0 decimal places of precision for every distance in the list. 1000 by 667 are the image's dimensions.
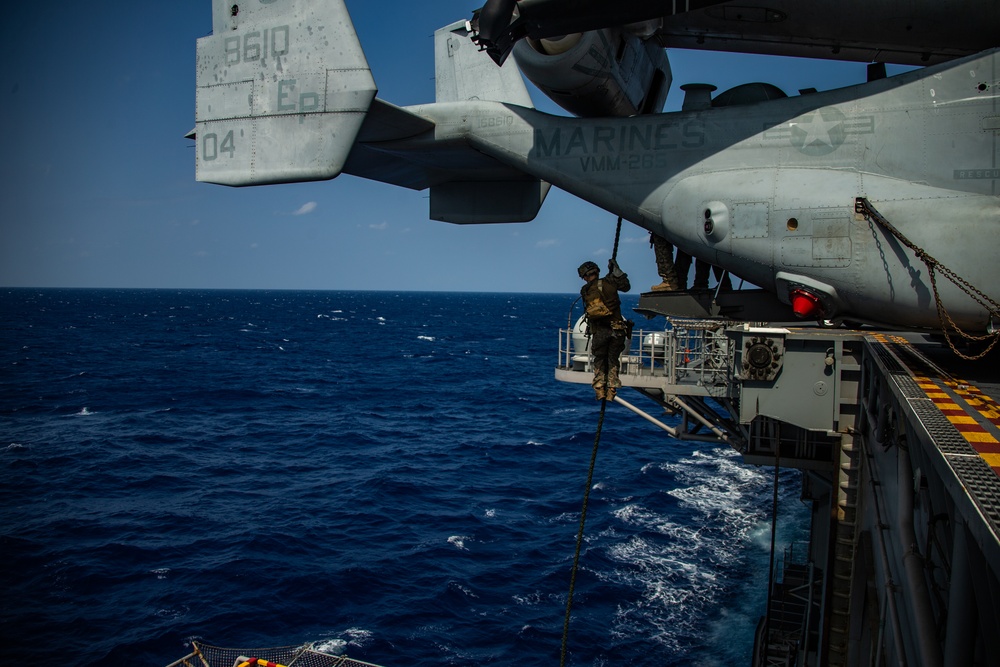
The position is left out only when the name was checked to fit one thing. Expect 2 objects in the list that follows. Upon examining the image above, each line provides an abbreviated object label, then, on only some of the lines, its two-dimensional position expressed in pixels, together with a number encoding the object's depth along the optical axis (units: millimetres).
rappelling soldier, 10516
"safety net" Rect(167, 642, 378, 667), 14398
